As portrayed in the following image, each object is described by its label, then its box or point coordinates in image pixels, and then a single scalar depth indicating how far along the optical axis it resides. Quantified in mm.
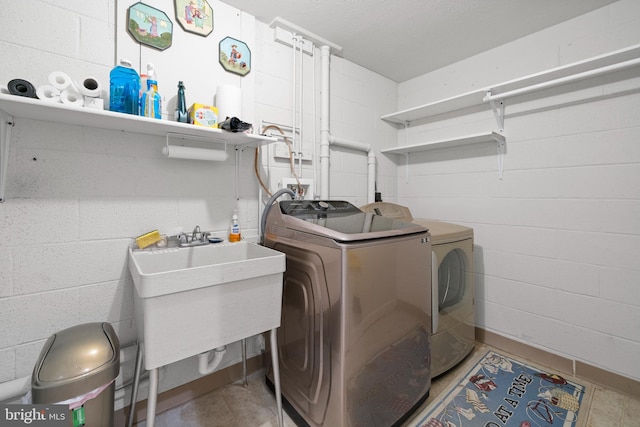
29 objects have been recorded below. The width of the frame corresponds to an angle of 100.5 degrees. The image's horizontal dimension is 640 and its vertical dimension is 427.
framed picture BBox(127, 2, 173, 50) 1361
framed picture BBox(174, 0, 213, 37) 1504
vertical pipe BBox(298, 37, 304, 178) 2059
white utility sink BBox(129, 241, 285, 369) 935
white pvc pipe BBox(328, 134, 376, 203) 2498
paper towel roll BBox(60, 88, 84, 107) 1049
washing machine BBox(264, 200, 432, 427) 1126
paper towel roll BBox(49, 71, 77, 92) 1035
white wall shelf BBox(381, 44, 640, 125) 1511
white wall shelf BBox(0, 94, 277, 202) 999
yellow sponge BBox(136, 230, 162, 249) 1341
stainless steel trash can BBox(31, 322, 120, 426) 889
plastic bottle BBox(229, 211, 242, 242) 1621
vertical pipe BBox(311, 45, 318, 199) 2148
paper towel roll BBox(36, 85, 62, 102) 1004
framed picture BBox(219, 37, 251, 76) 1661
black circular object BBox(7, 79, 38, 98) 967
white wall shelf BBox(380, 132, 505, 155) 2025
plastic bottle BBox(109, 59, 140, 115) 1182
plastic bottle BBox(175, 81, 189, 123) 1380
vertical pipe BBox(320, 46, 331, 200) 2168
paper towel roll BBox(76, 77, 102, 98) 1078
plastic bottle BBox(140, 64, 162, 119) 1245
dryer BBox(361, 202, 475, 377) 1669
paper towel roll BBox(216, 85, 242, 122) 1521
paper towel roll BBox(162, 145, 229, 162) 1386
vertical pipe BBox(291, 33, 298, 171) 2004
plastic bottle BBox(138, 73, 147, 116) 1223
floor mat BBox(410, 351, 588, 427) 1393
